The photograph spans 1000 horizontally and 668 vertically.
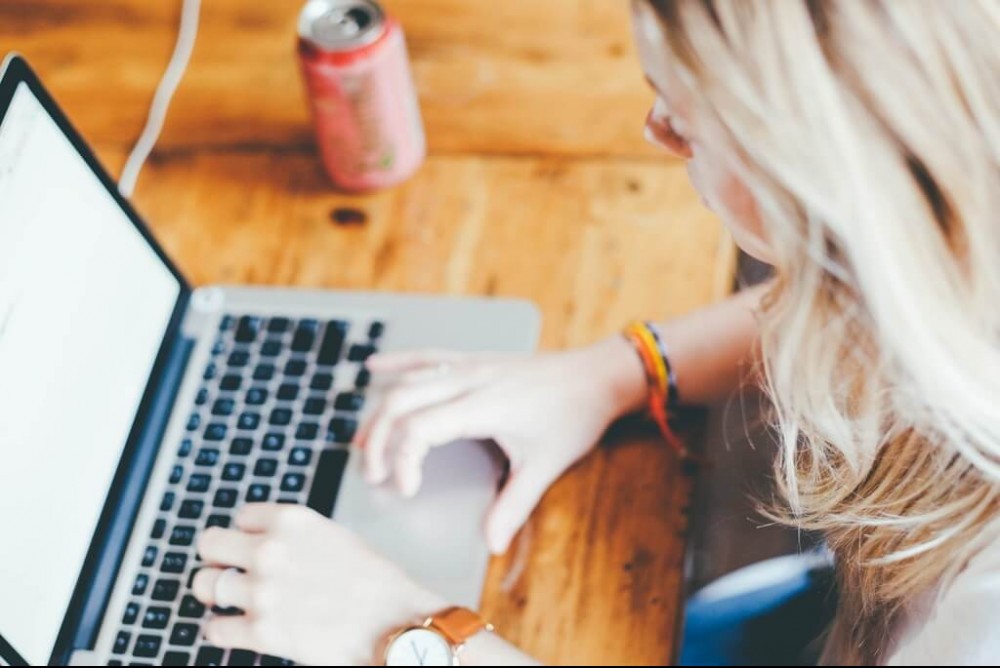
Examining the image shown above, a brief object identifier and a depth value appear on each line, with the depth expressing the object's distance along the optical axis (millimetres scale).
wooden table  1342
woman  1099
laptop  1280
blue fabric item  1394
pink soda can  1406
